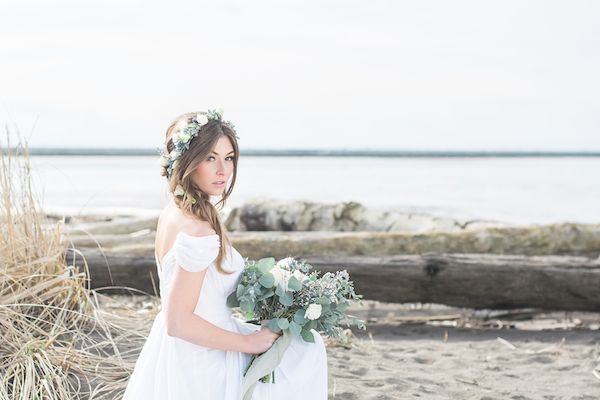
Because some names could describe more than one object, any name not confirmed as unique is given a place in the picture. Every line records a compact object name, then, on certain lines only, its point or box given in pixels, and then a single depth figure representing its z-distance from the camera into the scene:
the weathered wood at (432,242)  7.14
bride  2.92
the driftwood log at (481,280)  6.21
